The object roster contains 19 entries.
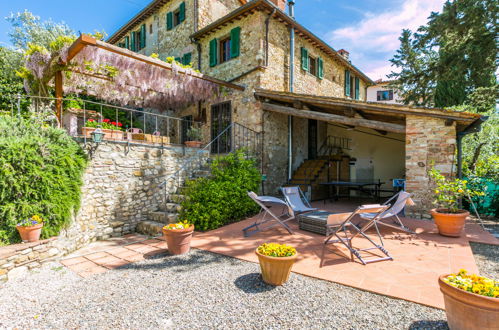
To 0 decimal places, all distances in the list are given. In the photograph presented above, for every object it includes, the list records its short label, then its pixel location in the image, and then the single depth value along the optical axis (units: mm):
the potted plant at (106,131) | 4953
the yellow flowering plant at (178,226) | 3704
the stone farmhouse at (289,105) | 5234
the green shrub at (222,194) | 4980
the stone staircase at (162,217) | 5023
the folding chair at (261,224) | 4239
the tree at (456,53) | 8070
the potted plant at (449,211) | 4168
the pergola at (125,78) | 5168
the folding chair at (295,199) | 4887
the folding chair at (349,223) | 3154
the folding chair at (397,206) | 3992
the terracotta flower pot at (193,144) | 6738
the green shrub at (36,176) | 3498
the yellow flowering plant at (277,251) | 2639
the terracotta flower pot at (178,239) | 3609
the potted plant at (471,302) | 1625
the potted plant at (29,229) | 3455
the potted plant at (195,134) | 8102
